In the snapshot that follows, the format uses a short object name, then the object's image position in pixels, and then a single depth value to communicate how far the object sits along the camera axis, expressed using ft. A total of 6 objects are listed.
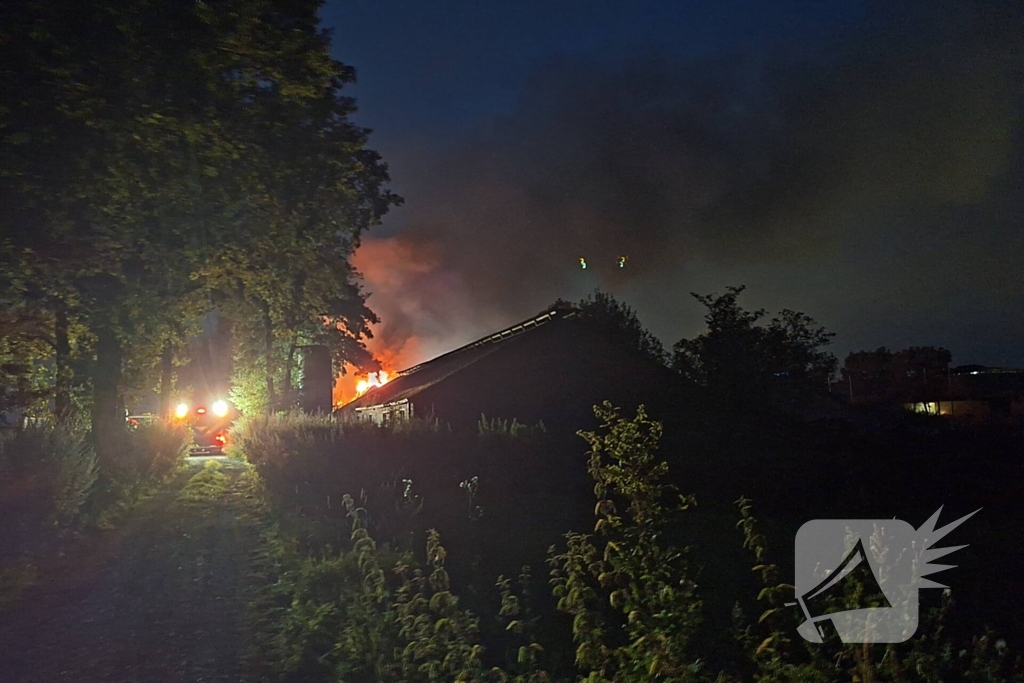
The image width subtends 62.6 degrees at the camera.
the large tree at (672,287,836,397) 77.87
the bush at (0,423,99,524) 38.81
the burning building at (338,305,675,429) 97.45
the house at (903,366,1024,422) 163.63
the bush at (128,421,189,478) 74.03
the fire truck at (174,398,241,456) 150.82
